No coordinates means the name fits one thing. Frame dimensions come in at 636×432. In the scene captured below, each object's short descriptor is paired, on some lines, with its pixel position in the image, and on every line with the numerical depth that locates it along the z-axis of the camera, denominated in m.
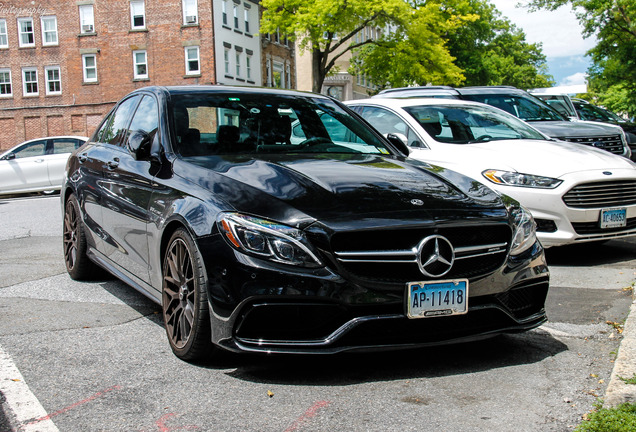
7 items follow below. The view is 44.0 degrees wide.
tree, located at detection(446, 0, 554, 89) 59.53
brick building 46.22
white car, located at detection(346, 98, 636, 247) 7.37
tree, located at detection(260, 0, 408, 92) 34.59
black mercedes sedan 3.78
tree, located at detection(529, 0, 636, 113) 33.88
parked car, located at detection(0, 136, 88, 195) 19.94
